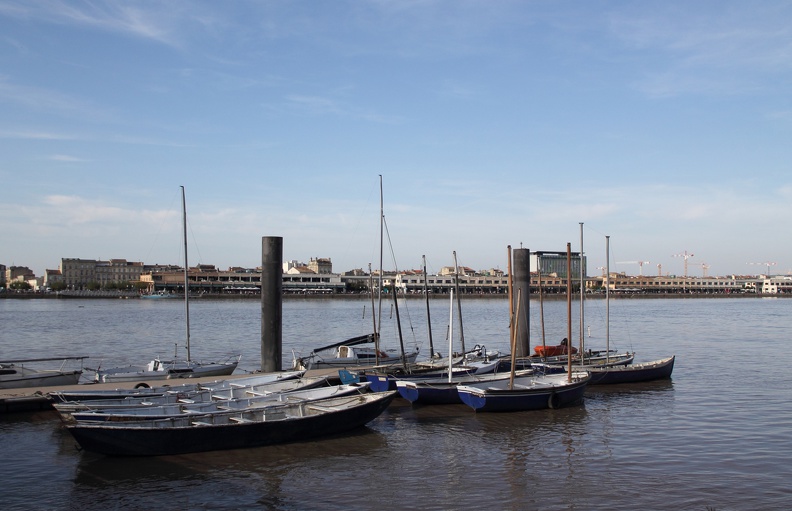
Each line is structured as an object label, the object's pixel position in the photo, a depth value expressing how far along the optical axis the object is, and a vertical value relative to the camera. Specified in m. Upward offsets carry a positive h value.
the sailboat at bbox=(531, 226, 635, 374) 30.88 -4.18
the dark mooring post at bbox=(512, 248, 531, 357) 33.72 -0.51
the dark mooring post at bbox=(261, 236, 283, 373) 27.16 -1.06
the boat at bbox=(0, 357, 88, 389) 25.66 -3.70
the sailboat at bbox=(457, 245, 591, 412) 23.80 -4.19
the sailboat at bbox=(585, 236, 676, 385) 30.73 -4.48
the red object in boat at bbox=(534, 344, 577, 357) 35.66 -3.99
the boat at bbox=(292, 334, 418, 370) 32.34 -4.04
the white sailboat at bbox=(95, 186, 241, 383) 27.52 -3.86
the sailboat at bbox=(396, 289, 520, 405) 24.51 -4.04
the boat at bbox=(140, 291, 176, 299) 178.38 -4.88
